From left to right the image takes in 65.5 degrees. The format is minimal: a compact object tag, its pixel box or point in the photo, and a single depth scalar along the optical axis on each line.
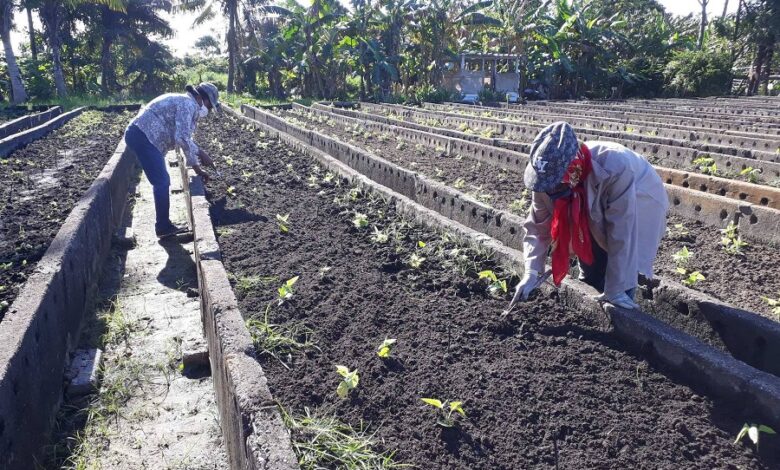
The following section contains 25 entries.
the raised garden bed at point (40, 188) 4.64
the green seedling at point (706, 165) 6.75
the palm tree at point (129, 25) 27.89
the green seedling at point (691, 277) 3.88
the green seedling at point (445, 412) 2.46
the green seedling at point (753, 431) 2.23
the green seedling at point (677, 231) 5.10
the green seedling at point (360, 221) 5.23
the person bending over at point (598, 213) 2.98
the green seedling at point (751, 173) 6.17
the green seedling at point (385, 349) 2.93
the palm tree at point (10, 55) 21.98
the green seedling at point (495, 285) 3.72
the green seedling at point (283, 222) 5.21
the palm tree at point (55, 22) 22.77
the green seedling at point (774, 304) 3.56
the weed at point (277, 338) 3.13
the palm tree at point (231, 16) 27.63
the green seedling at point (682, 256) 4.38
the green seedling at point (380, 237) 4.81
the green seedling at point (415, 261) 4.18
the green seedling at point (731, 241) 4.63
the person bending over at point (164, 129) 6.07
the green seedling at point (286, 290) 3.67
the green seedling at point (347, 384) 2.63
